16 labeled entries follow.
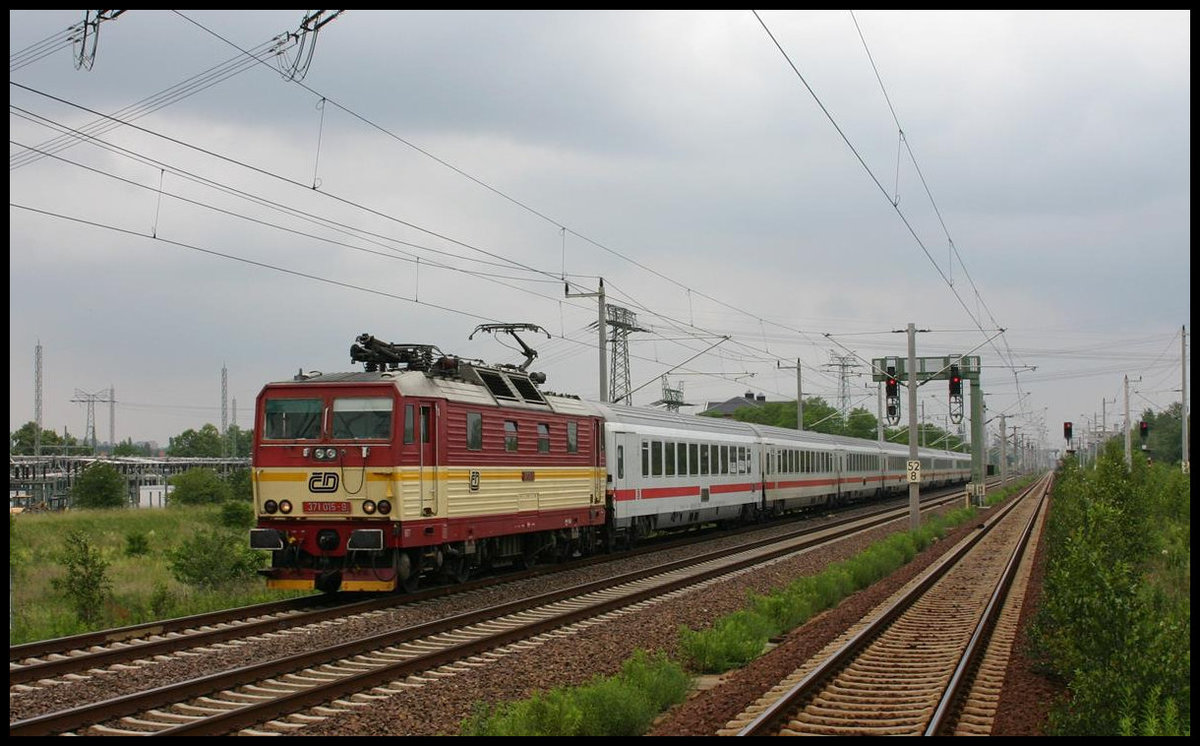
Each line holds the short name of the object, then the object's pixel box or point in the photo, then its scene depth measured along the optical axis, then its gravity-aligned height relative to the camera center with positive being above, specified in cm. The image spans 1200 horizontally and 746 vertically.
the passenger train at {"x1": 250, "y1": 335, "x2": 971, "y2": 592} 1644 -72
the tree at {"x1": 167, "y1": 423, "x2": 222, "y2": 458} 16762 -192
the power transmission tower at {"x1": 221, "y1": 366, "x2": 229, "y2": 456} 11175 +284
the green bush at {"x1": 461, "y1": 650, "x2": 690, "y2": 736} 873 -240
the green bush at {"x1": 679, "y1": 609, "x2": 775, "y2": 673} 1286 -260
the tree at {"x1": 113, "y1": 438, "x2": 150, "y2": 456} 17901 -295
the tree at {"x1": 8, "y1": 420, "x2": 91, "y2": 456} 13544 -125
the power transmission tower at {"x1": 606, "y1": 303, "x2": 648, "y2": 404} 3960 +350
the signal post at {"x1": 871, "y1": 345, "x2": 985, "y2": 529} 3056 +108
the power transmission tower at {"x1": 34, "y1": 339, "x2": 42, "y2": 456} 9064 +376
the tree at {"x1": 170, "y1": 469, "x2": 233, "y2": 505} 6600 -349
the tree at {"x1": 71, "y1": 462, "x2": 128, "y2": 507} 6241 -317
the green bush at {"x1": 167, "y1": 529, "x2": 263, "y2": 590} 2264 -276
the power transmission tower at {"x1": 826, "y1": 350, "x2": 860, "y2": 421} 6311 +354
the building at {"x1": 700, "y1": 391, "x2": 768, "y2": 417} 15135 +314
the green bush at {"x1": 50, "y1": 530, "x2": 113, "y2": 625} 1839 -250
